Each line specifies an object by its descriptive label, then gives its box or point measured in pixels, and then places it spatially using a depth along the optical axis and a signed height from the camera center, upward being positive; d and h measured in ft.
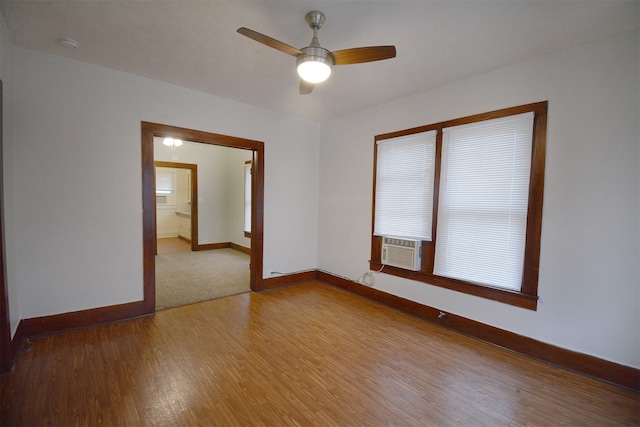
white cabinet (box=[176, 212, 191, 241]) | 26.58 -2.80
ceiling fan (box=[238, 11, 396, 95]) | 6.03 +3.42
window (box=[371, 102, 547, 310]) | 8.14 +0.24
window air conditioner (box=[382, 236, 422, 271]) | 10.67 -1.97
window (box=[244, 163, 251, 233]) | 21.44 +0.18
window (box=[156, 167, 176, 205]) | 28.76 +1.22
